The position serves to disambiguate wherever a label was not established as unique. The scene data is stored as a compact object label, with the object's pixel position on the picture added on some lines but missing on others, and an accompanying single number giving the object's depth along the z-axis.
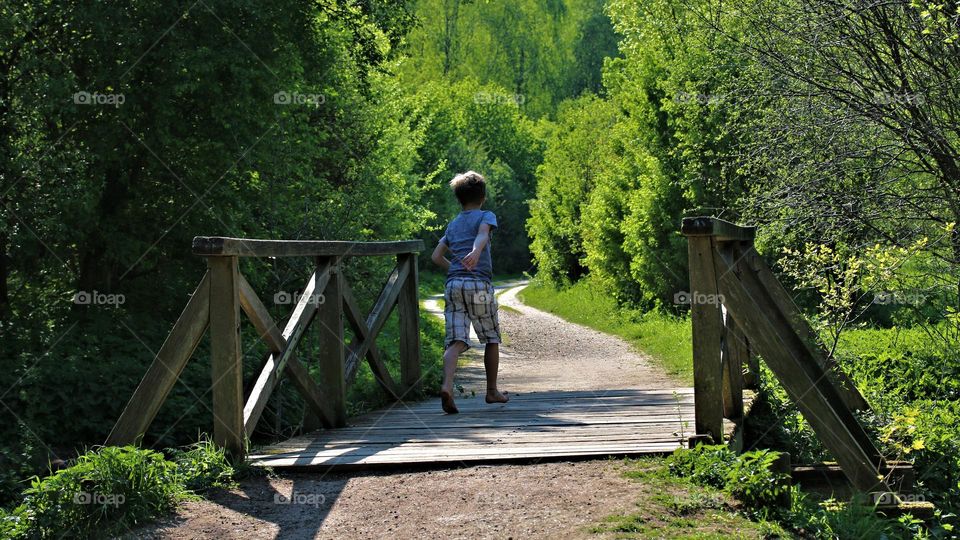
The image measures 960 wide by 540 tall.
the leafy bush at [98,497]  4.43
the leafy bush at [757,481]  4.69
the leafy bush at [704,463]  4.94
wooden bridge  5.37
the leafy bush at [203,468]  5.13
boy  7.52
